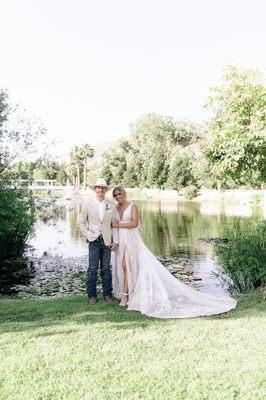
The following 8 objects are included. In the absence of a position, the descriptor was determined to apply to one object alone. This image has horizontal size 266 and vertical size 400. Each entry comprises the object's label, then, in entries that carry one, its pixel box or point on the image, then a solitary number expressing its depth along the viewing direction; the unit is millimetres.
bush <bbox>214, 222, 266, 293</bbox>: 11227
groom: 8391
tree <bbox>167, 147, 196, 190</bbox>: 70838
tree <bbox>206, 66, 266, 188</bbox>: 11297
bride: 8195
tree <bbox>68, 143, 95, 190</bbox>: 110688
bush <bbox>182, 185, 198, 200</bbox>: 66062
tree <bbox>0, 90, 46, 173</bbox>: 18875
